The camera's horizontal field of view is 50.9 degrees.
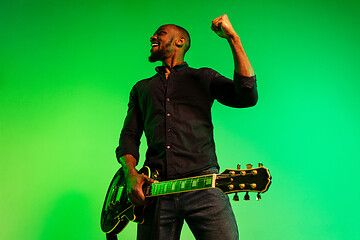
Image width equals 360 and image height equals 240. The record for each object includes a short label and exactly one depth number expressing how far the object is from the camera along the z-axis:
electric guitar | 1.17
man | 1.35
